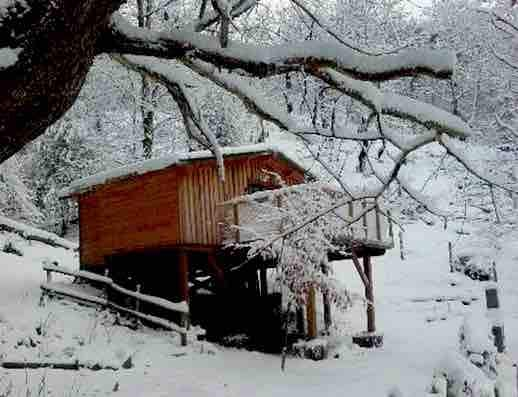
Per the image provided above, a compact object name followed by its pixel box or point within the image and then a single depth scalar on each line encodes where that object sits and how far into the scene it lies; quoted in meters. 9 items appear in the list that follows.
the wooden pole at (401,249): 31.83
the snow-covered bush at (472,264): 27.94
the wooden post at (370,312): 19.59
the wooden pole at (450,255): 29.74
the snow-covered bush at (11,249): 23.72
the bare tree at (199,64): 3.51
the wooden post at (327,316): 20.84
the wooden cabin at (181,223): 18.31
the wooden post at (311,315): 18.19
